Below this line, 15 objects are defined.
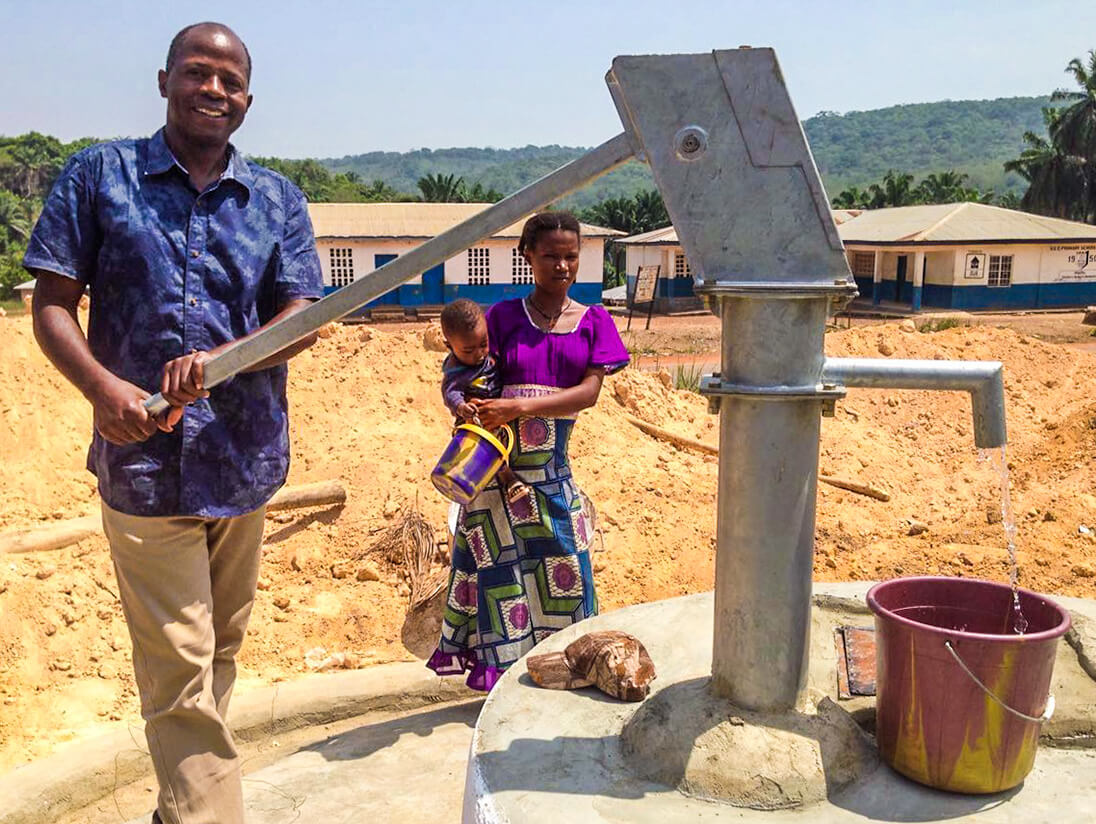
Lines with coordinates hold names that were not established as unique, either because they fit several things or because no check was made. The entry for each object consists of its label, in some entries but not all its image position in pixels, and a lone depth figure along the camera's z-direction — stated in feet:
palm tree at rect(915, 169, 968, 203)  146.00
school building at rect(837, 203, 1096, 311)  76.89
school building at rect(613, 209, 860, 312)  87.76
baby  9.51
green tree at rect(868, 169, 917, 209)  133.18
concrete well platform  5.53
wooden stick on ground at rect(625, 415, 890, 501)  23.44
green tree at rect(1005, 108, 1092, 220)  123.95
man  6.77
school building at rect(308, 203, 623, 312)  75.00
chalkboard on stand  85.56
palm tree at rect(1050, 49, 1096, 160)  123.44
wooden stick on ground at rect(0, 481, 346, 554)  14.38
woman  9.64
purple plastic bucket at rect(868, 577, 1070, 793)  5.42
